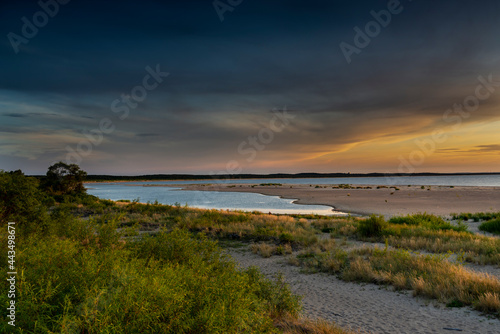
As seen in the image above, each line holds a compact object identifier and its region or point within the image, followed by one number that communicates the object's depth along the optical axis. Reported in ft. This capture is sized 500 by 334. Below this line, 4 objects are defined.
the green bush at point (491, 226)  63.07
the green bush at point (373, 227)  56.95
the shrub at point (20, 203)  31.94
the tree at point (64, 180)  128.47
